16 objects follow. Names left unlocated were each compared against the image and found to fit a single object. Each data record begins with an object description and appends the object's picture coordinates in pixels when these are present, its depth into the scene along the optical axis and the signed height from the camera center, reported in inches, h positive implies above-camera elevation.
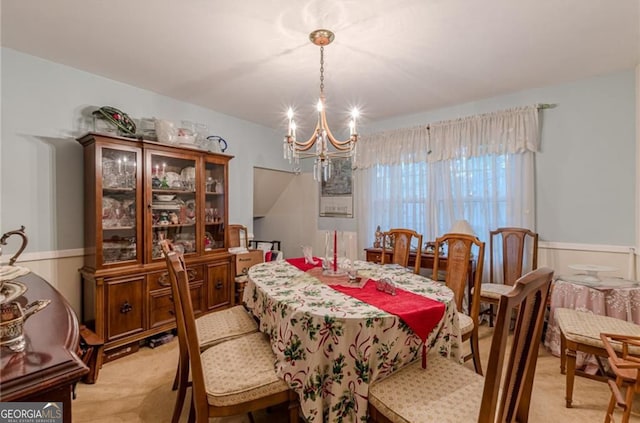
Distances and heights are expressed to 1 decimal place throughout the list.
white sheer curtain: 120.1 +15.3
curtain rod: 115.1 +38.7
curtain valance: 118.6 +30.8
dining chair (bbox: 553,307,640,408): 71.7 -29.9
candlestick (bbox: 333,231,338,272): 81.3 -11.0
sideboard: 22.3 -12.1
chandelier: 79.4 +19.6
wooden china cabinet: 94.4 -8.1
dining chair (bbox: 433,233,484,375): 77.3 -18.8
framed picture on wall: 170.6 +10.5
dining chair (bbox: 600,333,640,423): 56.4 -31.7
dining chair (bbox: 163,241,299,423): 50.4 -29.0
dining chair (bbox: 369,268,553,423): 36.5 -28.7
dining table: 51.3 -23.1
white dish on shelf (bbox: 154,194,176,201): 111.9 +5.1
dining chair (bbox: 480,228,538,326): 115.0 -18.5
